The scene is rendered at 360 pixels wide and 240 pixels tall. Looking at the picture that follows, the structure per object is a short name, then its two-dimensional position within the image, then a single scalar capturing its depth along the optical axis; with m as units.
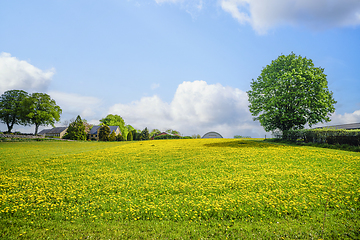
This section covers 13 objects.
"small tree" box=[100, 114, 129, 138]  98.50
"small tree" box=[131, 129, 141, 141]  74.22
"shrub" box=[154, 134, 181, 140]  66.78
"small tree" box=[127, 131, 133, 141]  68.68
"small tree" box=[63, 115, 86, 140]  58.72
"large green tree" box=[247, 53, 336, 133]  27.70
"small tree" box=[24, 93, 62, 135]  60.38
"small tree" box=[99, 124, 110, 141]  64.81
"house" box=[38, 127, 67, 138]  91.78
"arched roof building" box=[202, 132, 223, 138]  66.21
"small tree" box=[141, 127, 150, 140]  74.06
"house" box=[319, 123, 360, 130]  36.57
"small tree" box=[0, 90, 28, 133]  59.41
